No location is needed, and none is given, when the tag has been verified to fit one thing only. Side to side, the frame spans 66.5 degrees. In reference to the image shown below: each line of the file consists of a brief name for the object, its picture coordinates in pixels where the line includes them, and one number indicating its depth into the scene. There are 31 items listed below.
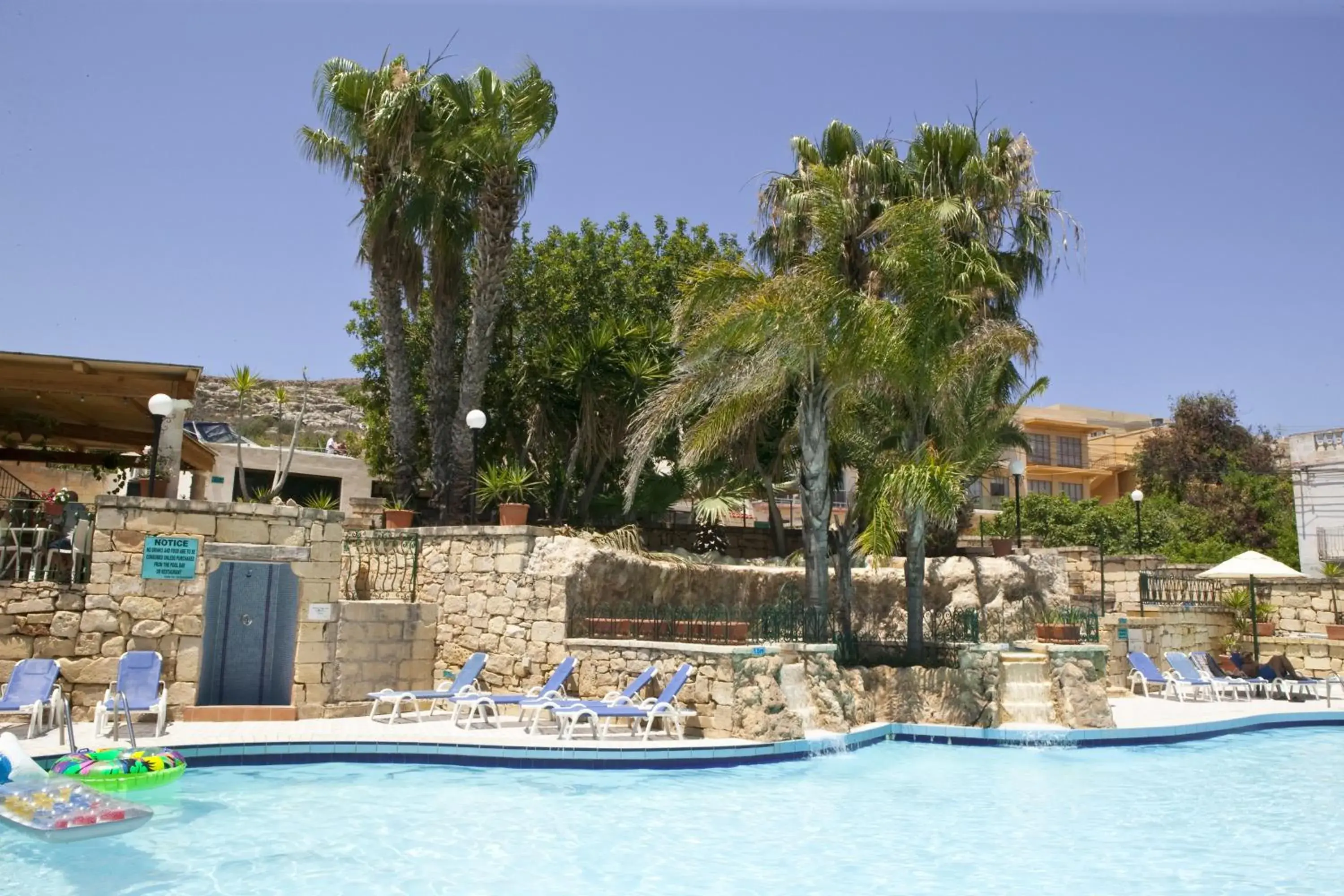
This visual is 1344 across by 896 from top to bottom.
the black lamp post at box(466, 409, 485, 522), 16.00
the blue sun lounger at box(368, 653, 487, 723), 13.02
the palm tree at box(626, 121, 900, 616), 14.19
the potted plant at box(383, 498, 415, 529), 16.89
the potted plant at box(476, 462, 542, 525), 17.39
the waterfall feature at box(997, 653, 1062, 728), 13.89
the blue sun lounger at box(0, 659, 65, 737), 10.92
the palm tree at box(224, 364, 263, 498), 23.12
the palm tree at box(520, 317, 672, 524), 19.62
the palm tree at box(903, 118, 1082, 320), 20.31
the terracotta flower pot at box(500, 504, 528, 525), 15.36
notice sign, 12.73
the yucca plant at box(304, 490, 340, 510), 17.72
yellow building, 54.56
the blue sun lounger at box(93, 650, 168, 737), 11.18
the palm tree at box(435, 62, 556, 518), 18.39
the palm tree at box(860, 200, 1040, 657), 13.95
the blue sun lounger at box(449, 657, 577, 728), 12.61
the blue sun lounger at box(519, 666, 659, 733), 12.21
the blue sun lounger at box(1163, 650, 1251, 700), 17.72
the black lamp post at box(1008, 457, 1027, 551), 19.86
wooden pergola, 13.02
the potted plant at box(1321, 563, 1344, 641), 21.33
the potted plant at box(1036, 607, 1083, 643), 14.88
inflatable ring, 8.81
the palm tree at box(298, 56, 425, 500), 18.03
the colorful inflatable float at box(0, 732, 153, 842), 7.83
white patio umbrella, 18.83
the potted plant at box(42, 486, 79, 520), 13.85
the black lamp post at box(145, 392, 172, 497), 12.11
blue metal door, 13.40
